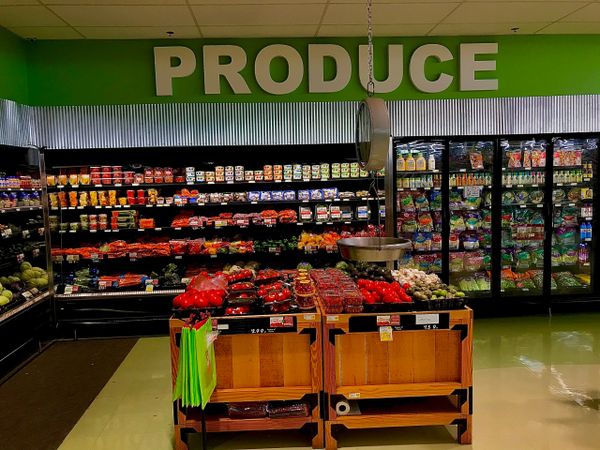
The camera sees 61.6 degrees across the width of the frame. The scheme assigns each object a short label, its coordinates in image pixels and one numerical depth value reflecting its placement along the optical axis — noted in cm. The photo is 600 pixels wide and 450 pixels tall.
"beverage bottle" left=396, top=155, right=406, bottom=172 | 648
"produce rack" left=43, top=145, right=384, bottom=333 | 618
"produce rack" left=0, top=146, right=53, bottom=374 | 518
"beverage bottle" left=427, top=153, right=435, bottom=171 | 654
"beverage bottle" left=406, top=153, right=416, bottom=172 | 647
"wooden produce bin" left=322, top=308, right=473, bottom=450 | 354
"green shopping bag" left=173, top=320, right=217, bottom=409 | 305
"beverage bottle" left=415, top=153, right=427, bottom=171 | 648
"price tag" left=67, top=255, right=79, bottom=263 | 619
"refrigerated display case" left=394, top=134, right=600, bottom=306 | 657
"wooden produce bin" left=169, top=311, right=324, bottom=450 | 353
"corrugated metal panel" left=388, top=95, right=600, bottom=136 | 630
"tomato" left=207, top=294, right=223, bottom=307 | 367
